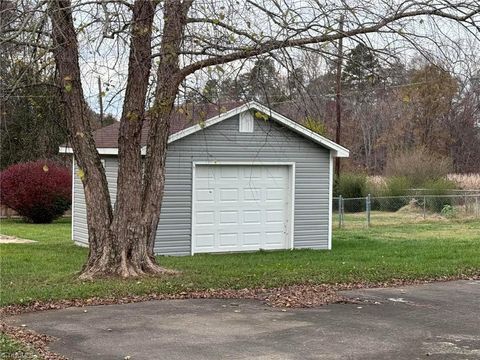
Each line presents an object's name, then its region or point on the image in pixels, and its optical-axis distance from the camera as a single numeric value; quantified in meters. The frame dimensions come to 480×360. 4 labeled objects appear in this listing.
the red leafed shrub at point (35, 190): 28.08
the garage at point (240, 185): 16.62
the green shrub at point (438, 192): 31.45
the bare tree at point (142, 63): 9.43
